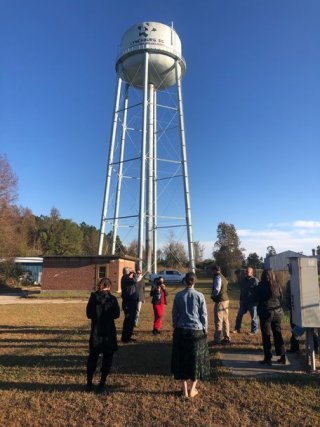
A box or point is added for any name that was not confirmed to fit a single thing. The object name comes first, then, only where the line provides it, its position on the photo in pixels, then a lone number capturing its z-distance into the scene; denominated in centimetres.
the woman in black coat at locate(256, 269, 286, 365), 721
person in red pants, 1037
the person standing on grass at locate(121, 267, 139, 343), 955
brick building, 2908
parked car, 4028
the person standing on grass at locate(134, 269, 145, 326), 1079
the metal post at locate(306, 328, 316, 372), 674
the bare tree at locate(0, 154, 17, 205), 3438
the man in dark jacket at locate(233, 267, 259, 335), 1062
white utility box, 671
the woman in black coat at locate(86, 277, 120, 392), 602
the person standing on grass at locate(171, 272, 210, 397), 558
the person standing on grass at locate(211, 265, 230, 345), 936
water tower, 2944
